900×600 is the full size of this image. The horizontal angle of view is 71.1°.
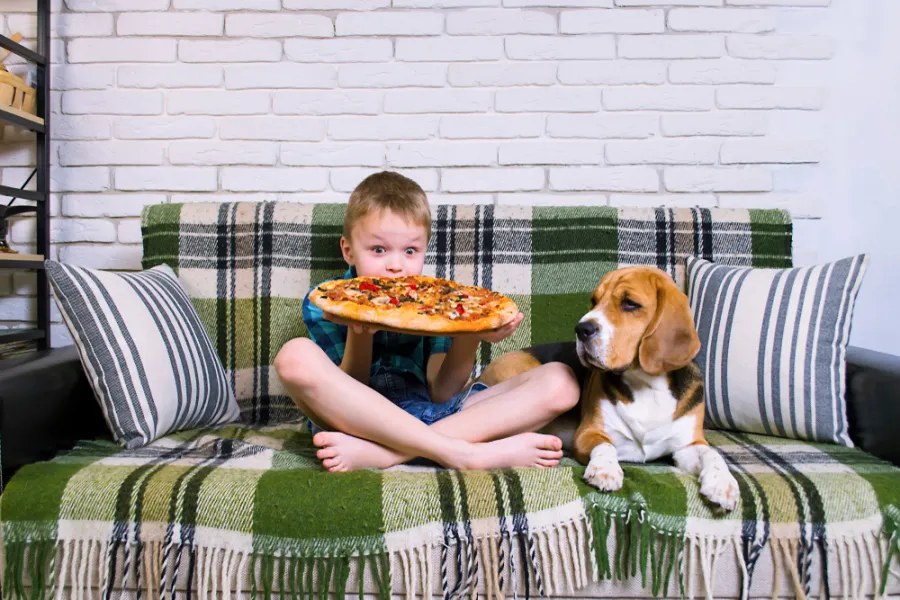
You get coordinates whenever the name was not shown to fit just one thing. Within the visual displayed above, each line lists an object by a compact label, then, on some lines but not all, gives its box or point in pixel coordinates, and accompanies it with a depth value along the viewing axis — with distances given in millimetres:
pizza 1422
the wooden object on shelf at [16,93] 2164
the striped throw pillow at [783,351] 1696
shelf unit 2248
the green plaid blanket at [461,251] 2094
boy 1459
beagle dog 1500
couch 1240
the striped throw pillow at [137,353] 1587
